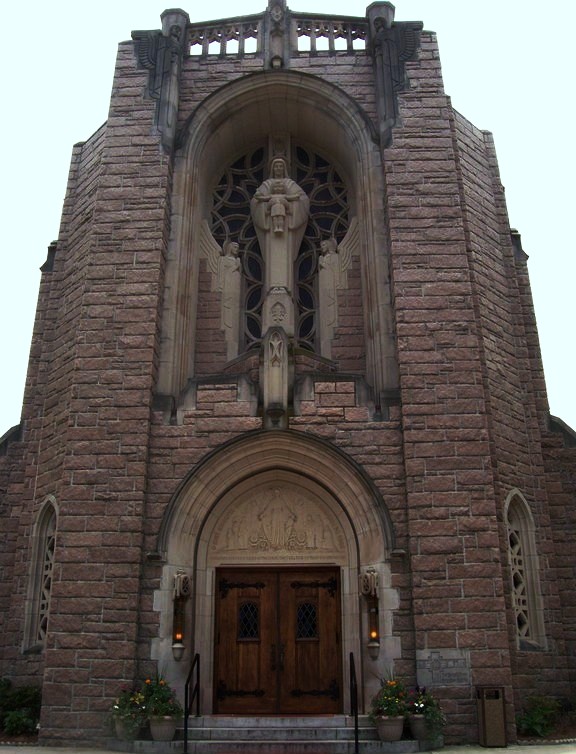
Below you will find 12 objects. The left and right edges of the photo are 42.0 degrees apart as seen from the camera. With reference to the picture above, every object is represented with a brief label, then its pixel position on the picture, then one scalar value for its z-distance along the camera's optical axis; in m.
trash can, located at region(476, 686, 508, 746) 9.34
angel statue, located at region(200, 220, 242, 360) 13.48
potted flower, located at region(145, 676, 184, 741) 9.34
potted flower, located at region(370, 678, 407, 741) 9.20
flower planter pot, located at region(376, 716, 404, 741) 9.20
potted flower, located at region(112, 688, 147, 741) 9.45
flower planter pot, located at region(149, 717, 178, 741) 9.34
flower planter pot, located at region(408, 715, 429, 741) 9.33
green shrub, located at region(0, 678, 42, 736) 10.38
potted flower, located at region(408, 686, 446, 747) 9.33
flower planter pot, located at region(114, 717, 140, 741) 9.45
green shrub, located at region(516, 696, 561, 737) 10.13
